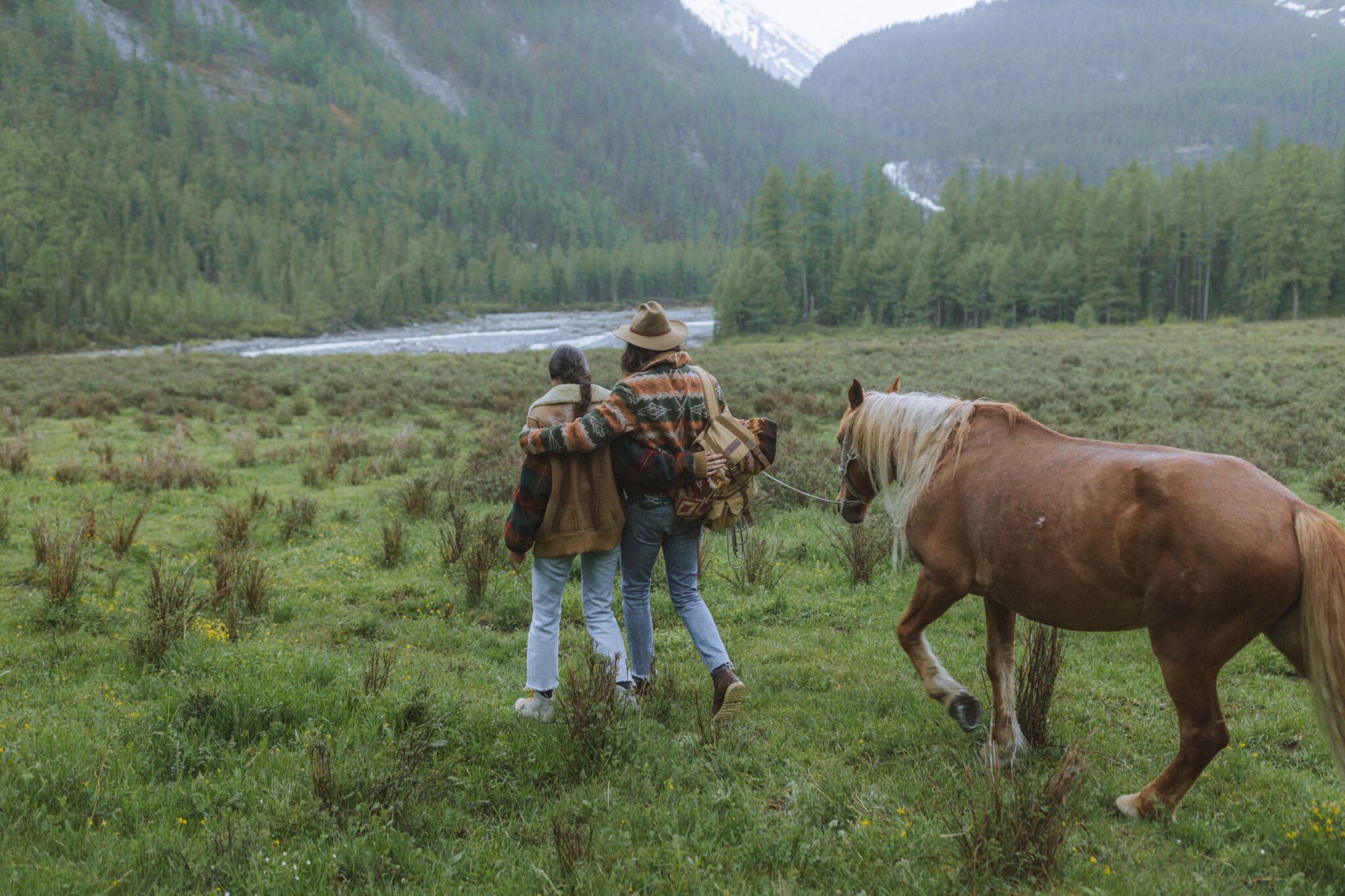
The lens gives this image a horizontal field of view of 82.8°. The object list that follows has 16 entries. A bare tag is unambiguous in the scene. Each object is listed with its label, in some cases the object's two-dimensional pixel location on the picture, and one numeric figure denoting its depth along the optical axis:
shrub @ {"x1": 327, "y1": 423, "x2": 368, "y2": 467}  12.83
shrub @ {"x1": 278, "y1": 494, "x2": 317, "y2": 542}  8.38
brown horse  2.78
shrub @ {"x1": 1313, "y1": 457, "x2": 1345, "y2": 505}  8.55
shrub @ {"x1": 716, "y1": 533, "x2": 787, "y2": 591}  6.66
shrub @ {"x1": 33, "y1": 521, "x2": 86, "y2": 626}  5.46
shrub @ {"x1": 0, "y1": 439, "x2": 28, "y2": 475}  10.77
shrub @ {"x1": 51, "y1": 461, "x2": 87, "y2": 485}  10.28
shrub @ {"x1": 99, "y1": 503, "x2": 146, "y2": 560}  7.21
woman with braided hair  3.88
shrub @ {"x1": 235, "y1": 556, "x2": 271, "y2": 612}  5.92
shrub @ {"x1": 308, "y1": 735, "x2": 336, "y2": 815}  3.13
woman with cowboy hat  3.75
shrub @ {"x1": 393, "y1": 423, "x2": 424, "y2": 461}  13.04
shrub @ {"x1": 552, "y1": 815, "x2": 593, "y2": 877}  2.78
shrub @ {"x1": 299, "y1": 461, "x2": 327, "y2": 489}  10.94
